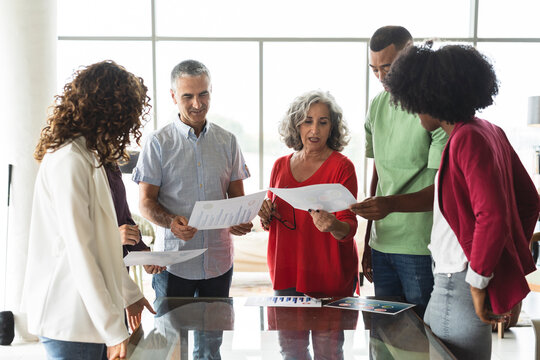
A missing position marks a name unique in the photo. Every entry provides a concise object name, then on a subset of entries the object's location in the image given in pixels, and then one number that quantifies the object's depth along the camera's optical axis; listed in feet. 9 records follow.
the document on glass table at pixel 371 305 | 5.44
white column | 11.54
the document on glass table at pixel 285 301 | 5.72
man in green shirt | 5.70
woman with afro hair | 3.83
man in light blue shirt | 6.70
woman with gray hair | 6.35
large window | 21.31
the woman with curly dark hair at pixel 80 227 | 3.96
